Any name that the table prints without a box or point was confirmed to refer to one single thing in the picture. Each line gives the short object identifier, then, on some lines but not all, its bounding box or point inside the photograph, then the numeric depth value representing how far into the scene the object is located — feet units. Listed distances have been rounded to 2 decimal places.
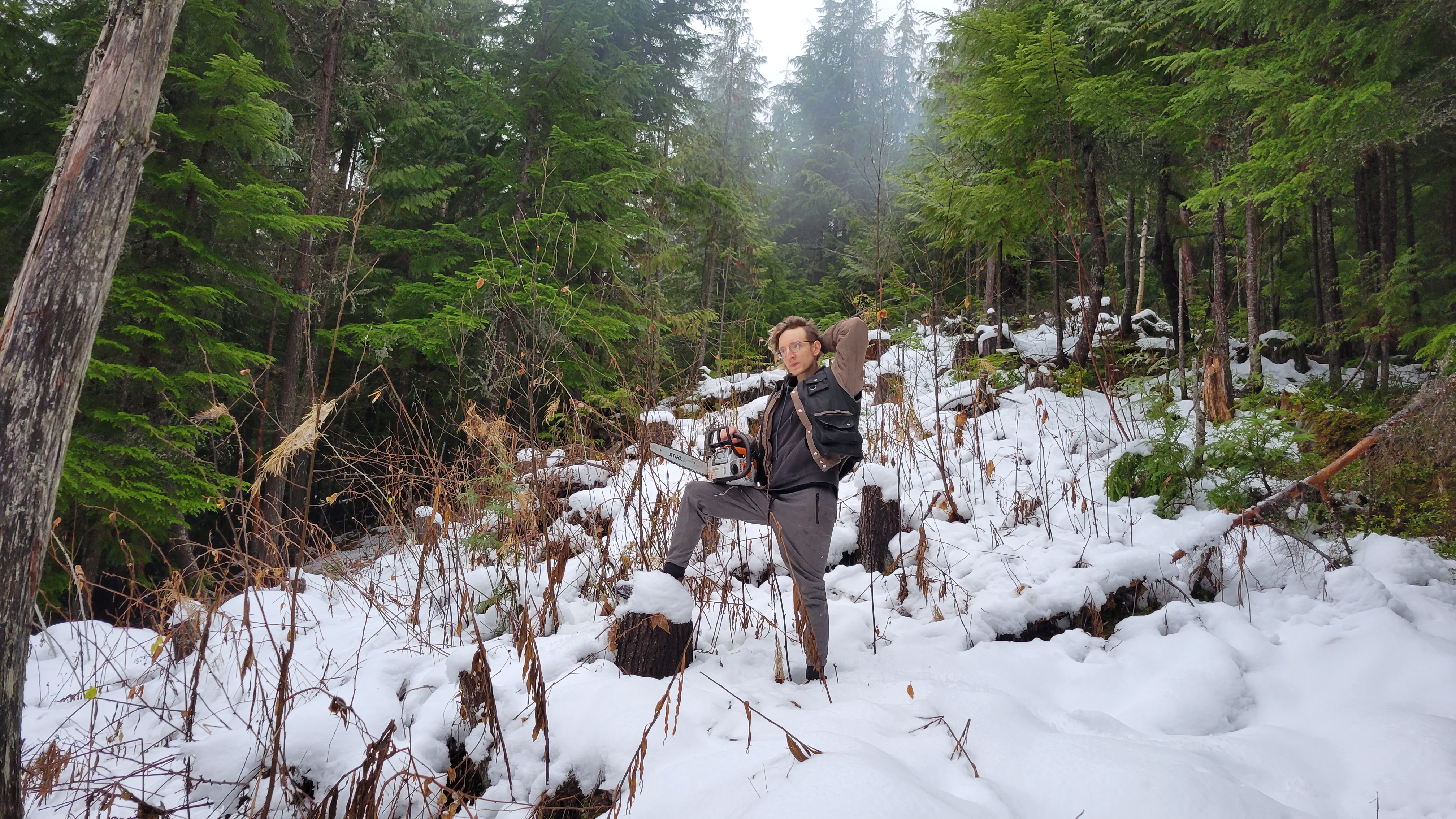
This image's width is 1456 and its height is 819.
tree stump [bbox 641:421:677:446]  16.19
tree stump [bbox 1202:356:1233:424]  18.15
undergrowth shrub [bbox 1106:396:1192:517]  14.47
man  9.26
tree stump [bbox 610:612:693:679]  8.74
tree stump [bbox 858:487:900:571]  13.32
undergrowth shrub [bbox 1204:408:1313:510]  13.35
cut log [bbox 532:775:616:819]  6.91
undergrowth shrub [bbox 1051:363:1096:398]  23.76
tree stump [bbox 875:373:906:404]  21.29
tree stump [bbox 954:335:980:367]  29.40
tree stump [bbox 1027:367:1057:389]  25.64
